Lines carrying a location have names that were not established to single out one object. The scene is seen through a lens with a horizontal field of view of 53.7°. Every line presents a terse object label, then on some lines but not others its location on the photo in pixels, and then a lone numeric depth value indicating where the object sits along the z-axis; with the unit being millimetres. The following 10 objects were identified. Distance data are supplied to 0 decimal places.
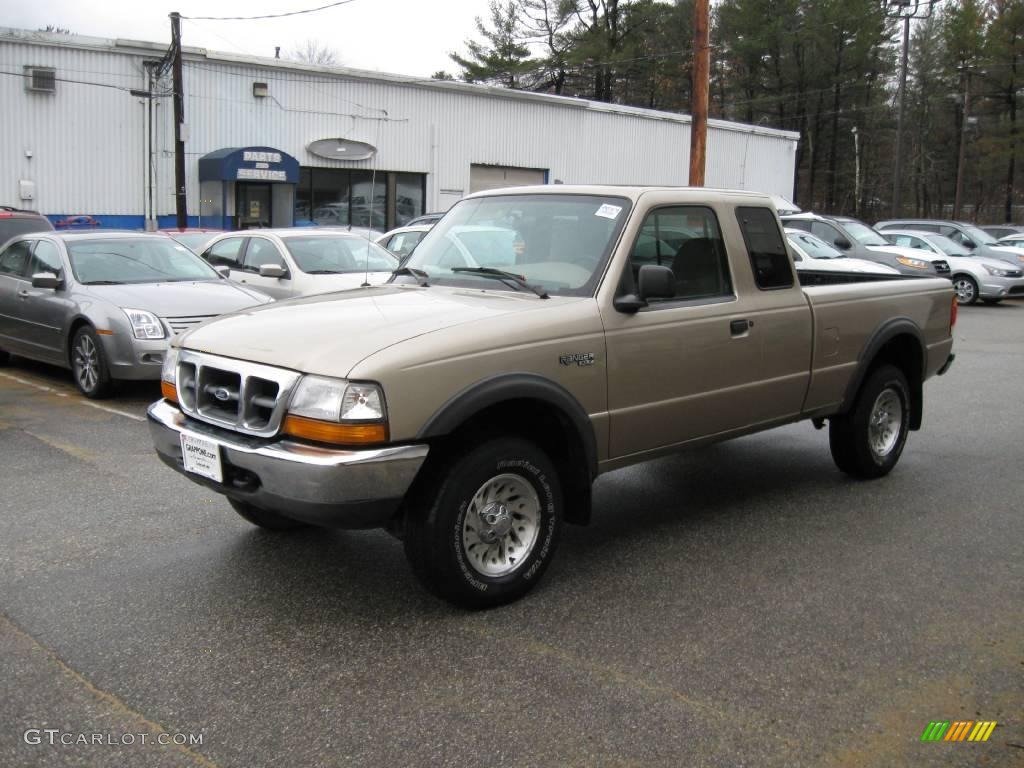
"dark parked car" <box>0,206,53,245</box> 13625
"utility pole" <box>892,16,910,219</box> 36506
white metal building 25094
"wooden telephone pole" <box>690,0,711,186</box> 18359
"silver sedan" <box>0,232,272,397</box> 9117
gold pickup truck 3982
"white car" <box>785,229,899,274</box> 15859
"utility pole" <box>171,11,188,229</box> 24650
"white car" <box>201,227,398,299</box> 11805
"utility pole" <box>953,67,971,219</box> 47538
